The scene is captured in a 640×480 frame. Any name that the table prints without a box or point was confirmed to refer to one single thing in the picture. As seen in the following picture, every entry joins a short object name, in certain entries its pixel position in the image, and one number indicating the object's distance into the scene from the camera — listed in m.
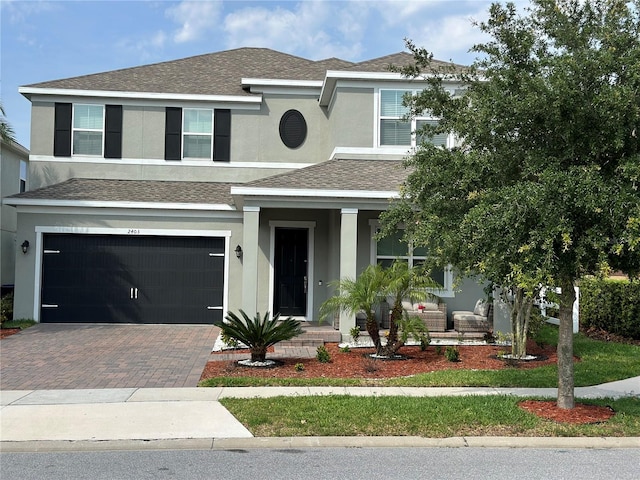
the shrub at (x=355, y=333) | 13.64
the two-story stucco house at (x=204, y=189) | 15.81
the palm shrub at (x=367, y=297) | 12.09
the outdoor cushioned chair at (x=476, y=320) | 14.60
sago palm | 11.45
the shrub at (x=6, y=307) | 16.53
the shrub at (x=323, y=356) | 11.82
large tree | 6.97
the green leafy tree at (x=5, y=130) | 16.92
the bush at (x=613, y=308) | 15.00
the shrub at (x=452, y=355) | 12.09
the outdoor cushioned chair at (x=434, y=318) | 14.72
